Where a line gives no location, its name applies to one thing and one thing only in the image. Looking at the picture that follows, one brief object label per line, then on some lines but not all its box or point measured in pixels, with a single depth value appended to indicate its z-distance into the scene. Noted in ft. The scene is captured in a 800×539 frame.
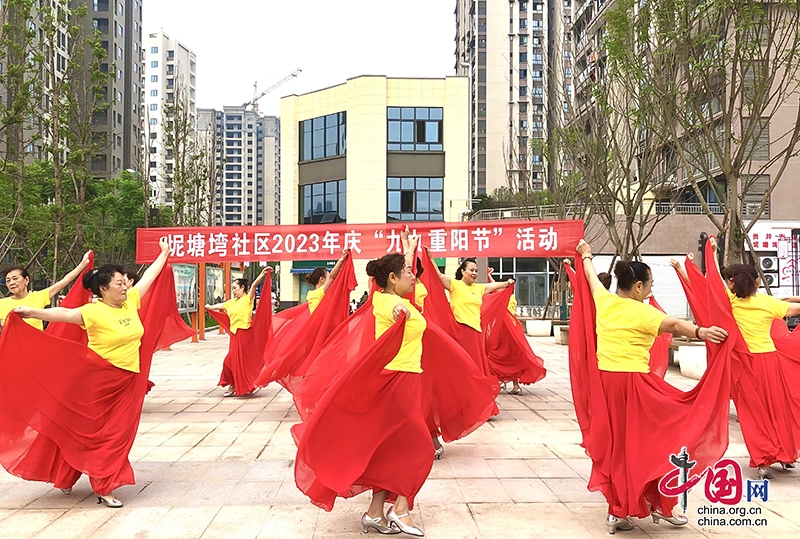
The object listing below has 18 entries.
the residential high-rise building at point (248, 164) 442.50
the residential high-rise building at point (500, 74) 232.73
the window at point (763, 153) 90.27
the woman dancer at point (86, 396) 16.19
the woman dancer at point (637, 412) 14.15
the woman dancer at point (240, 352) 33.58
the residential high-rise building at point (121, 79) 180.75
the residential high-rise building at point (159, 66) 314.76
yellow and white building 112.47
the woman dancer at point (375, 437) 14.08
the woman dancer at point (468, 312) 26.58
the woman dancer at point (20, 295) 22.15
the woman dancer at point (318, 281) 24.33
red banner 27.37
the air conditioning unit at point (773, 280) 66.50
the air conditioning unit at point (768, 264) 63.36
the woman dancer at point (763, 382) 18.30
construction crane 474.90
